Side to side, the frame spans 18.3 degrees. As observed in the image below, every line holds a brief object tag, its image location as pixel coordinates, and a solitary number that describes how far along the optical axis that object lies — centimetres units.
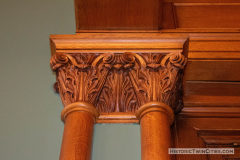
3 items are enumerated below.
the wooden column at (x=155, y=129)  196
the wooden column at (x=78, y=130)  196
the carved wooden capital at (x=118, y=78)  210
